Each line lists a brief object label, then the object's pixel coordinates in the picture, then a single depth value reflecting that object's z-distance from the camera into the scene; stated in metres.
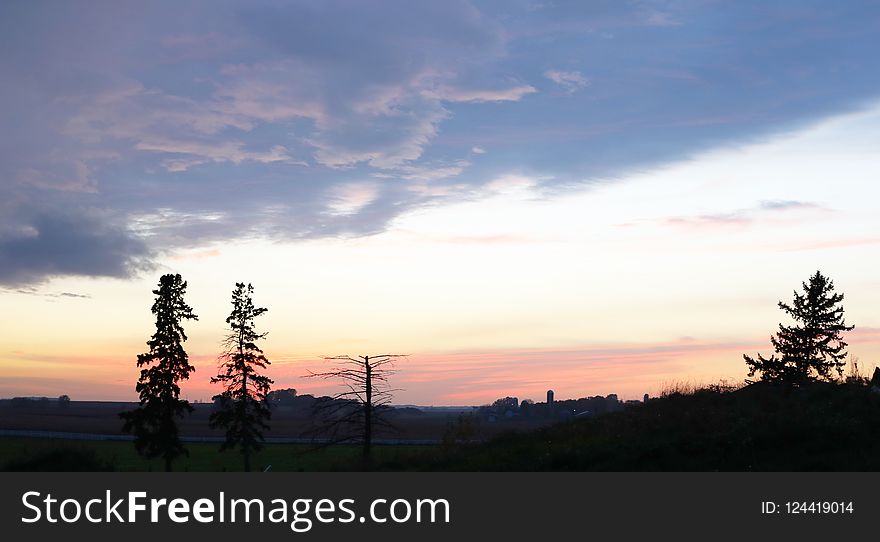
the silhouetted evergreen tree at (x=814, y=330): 64.31
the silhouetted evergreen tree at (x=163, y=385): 56.59
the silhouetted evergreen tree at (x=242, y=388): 63.91
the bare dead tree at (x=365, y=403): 49.35
